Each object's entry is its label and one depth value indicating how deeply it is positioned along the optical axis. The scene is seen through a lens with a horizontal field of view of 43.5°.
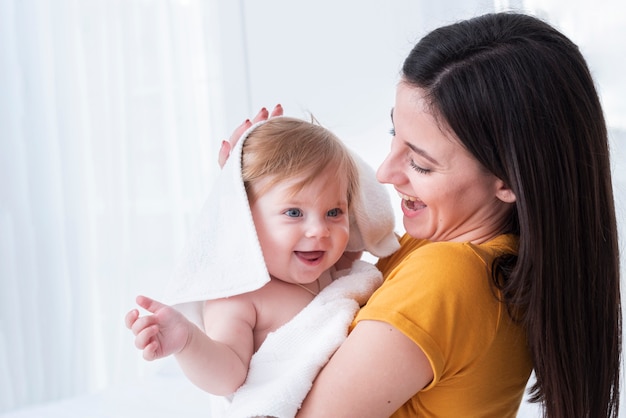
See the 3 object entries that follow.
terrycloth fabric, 1.44
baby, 1.35
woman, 1.18
